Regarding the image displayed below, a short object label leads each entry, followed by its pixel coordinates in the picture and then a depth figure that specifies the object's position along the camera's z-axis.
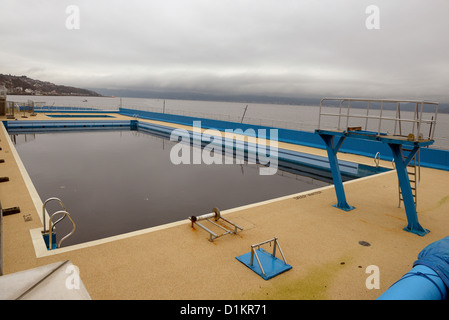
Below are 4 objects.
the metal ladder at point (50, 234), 4.87
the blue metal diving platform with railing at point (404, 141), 5.70
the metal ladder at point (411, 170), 9.47
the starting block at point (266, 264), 4.35
